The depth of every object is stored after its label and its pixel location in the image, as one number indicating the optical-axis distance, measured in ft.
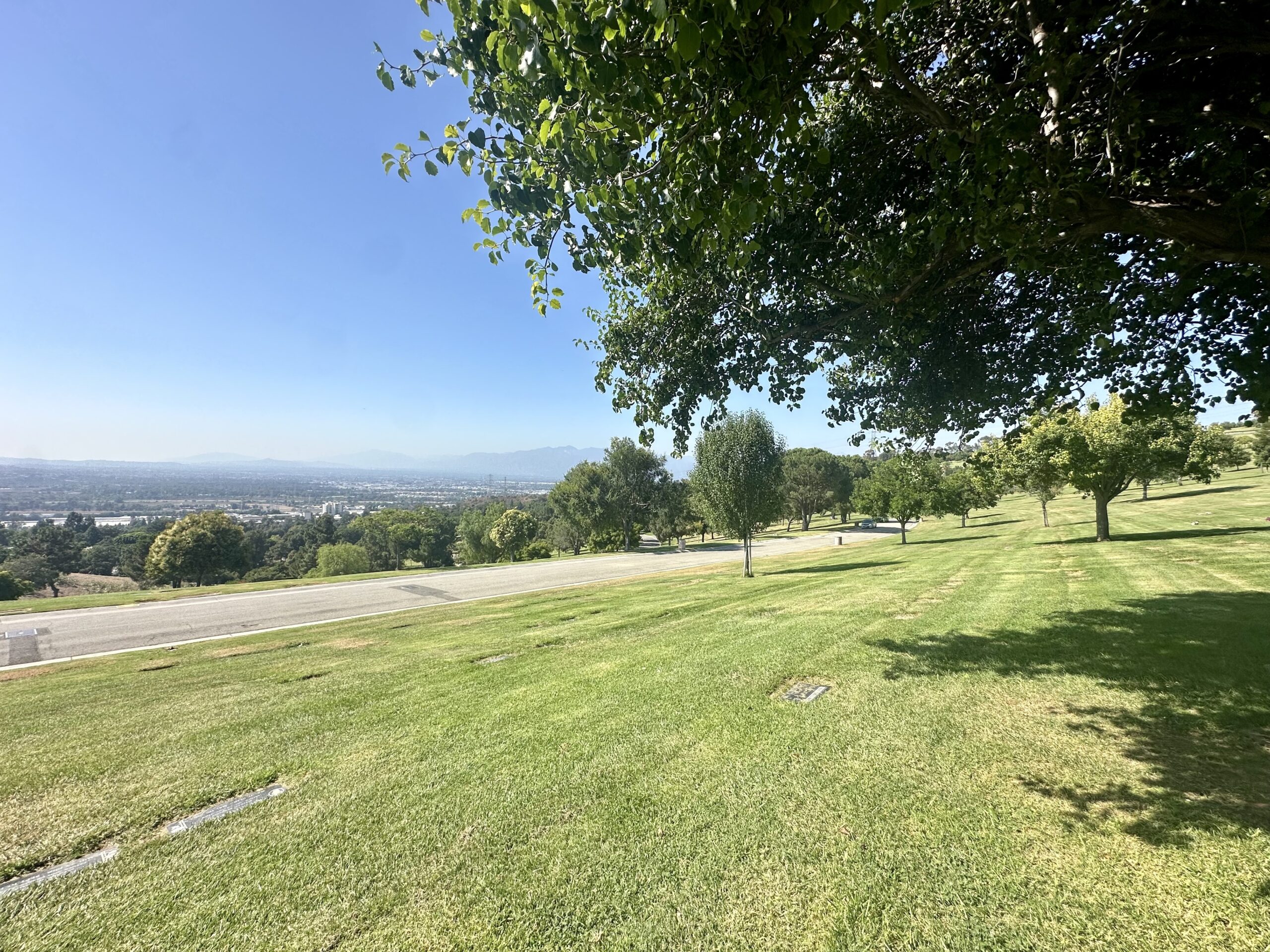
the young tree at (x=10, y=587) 85.97
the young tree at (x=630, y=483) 153.79
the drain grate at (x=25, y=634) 39.86
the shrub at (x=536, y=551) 165.17
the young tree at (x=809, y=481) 213.66
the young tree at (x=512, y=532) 169.17
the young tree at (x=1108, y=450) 63.00
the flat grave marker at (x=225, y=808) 11.09
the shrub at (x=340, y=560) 171.12
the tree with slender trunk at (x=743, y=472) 67.00
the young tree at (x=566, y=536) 169.27
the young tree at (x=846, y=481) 225.97
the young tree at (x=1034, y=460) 69.72
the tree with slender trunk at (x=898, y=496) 99.71
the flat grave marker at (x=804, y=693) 16.94
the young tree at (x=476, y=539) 191.83
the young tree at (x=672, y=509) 159.94
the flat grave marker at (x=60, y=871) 9.34
